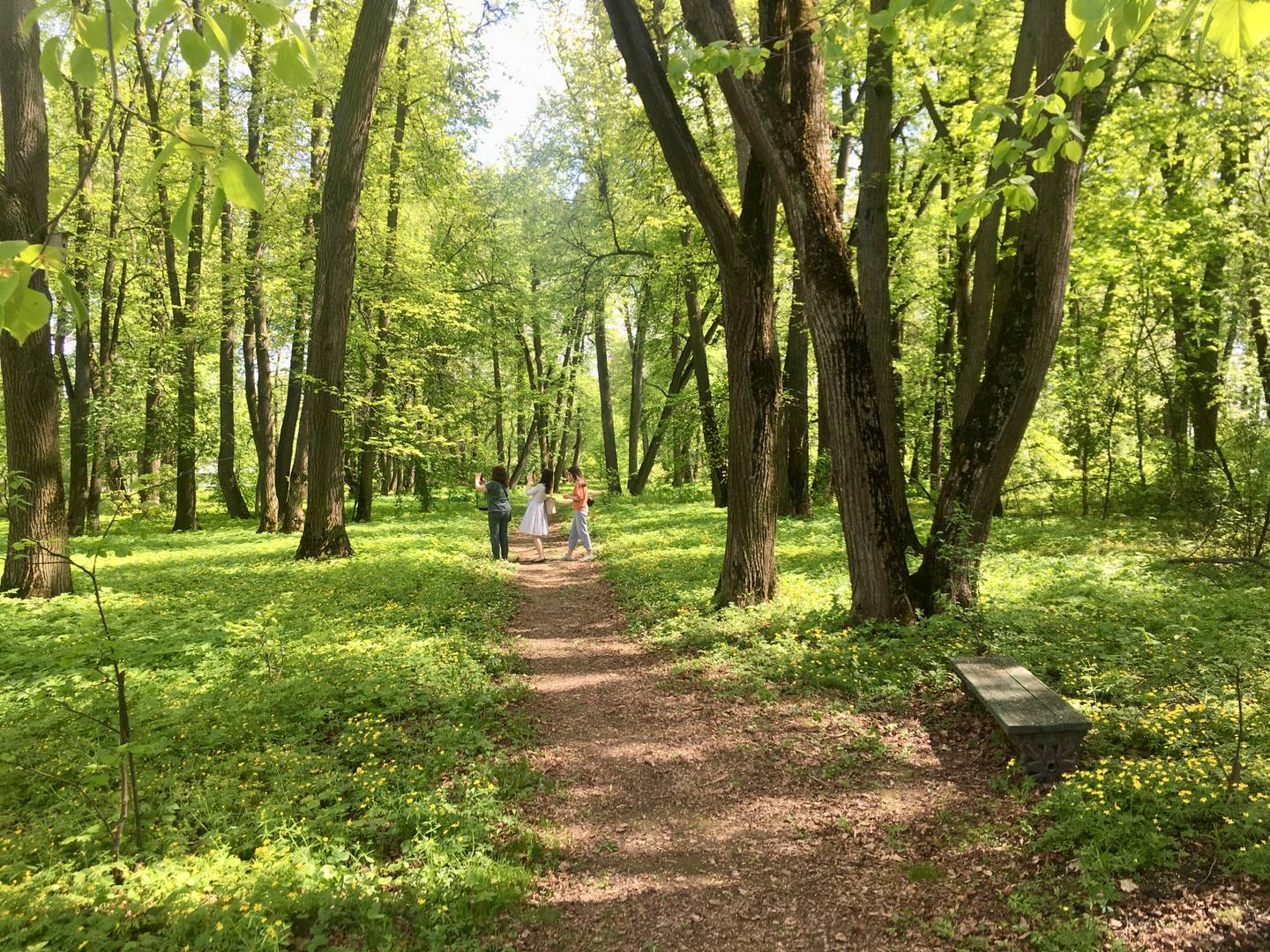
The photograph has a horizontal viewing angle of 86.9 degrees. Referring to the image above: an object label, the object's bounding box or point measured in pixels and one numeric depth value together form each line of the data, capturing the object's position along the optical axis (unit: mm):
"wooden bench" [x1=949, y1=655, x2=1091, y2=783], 4012
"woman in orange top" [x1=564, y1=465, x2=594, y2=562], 13438
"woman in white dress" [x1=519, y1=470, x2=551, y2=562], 13875
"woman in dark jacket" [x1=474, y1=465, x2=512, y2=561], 12430
